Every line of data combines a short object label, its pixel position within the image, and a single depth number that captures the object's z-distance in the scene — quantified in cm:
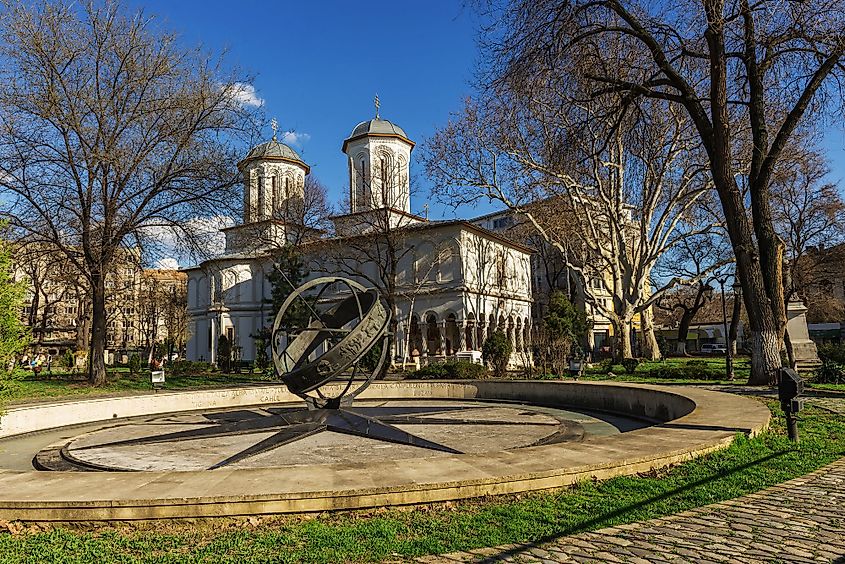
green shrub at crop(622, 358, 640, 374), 2463
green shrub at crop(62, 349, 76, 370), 3722
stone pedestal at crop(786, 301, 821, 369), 2373
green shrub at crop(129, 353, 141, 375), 2979
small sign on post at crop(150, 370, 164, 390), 2159
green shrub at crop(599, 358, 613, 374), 2483
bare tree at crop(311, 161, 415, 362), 3256
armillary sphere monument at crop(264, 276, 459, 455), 1016
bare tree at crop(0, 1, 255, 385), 2062
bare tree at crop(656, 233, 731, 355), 4056
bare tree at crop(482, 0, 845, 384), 1398
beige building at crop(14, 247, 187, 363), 3219
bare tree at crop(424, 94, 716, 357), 2692
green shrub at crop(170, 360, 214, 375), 3325
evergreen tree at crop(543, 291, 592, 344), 2464
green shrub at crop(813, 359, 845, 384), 1596
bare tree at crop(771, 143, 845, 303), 3659
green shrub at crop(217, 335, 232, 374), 3712
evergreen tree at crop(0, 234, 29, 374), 802
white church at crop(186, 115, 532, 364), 4084
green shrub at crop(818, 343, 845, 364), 2148
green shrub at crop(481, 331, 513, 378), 2370
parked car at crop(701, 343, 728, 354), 5369
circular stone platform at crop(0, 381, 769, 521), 525
